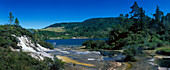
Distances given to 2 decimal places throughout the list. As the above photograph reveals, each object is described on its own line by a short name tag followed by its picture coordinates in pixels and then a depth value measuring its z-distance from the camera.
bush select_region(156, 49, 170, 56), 47.06
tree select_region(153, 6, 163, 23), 94.31
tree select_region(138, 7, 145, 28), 85.64
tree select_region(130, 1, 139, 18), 92.23
